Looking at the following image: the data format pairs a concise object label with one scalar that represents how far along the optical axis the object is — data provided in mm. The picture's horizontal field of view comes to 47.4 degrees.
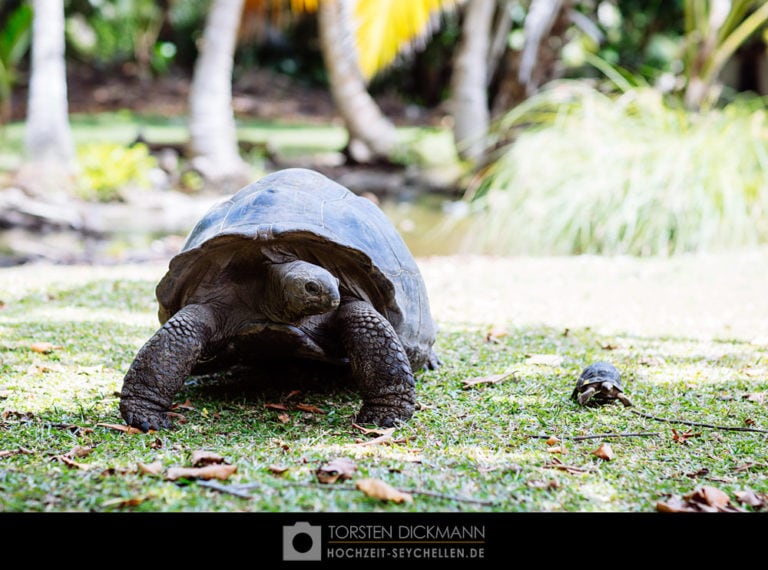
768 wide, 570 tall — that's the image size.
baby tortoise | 3084
